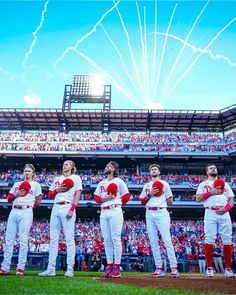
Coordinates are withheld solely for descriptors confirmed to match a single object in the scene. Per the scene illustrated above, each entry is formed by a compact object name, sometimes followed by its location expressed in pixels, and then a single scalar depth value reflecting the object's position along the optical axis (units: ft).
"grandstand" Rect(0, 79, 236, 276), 100.32
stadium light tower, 127.13
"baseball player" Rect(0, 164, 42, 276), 20.90
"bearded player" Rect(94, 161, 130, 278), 20.15
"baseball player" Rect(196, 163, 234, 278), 21.06
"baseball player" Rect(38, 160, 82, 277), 20.24
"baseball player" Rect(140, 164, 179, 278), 21.39
